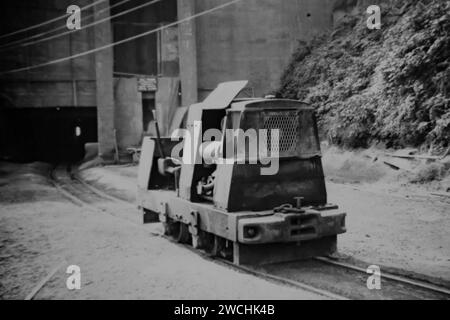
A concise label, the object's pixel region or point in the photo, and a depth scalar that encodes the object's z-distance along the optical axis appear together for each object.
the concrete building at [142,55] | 23.97
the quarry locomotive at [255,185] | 6.64
